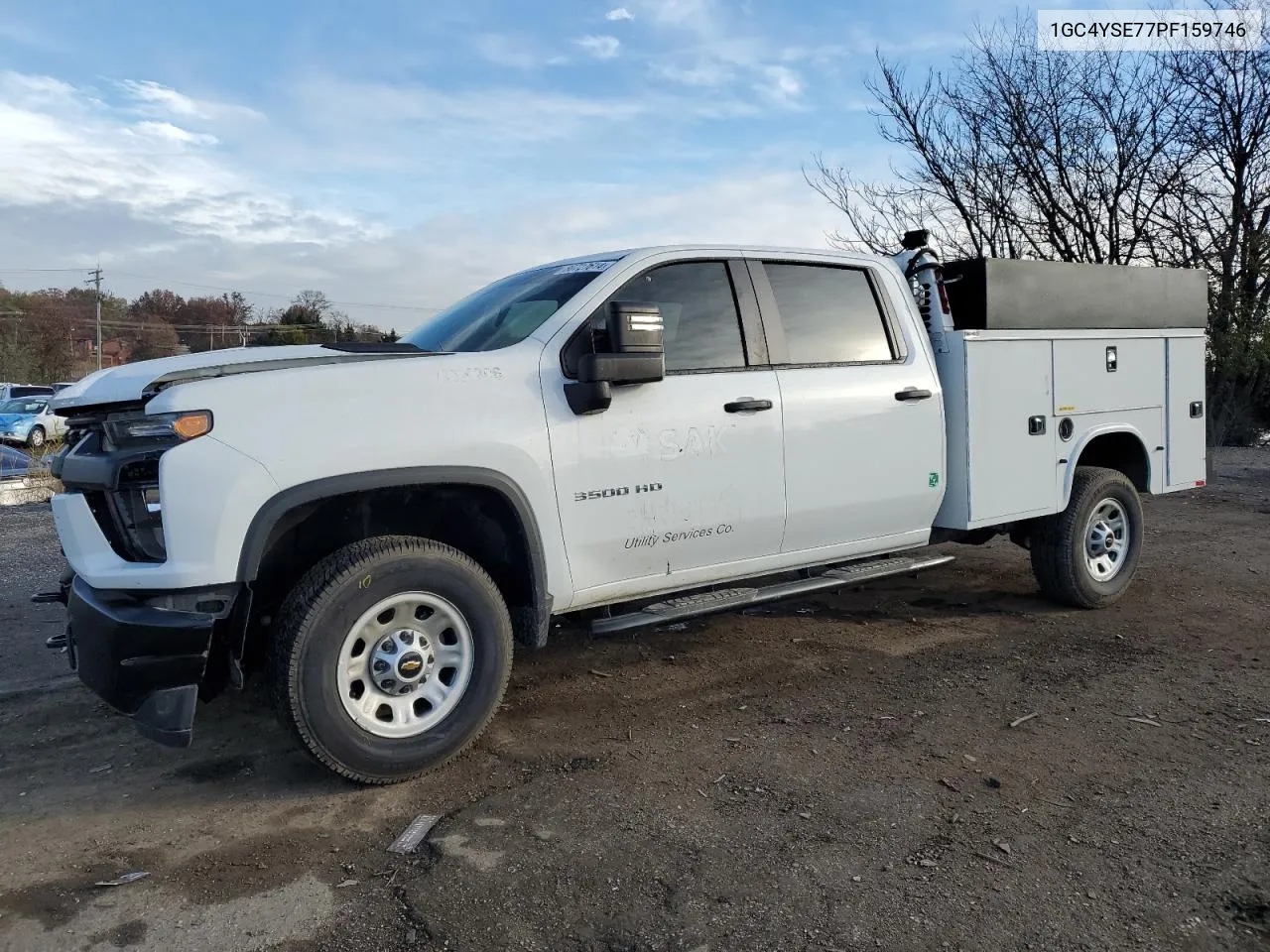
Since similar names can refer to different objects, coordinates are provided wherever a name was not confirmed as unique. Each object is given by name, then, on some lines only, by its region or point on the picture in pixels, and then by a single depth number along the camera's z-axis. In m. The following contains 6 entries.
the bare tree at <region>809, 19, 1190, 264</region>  18.22
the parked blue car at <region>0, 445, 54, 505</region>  11.38
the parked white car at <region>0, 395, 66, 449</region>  24.11
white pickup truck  3.32
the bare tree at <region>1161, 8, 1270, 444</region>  17.59
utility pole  63.58
